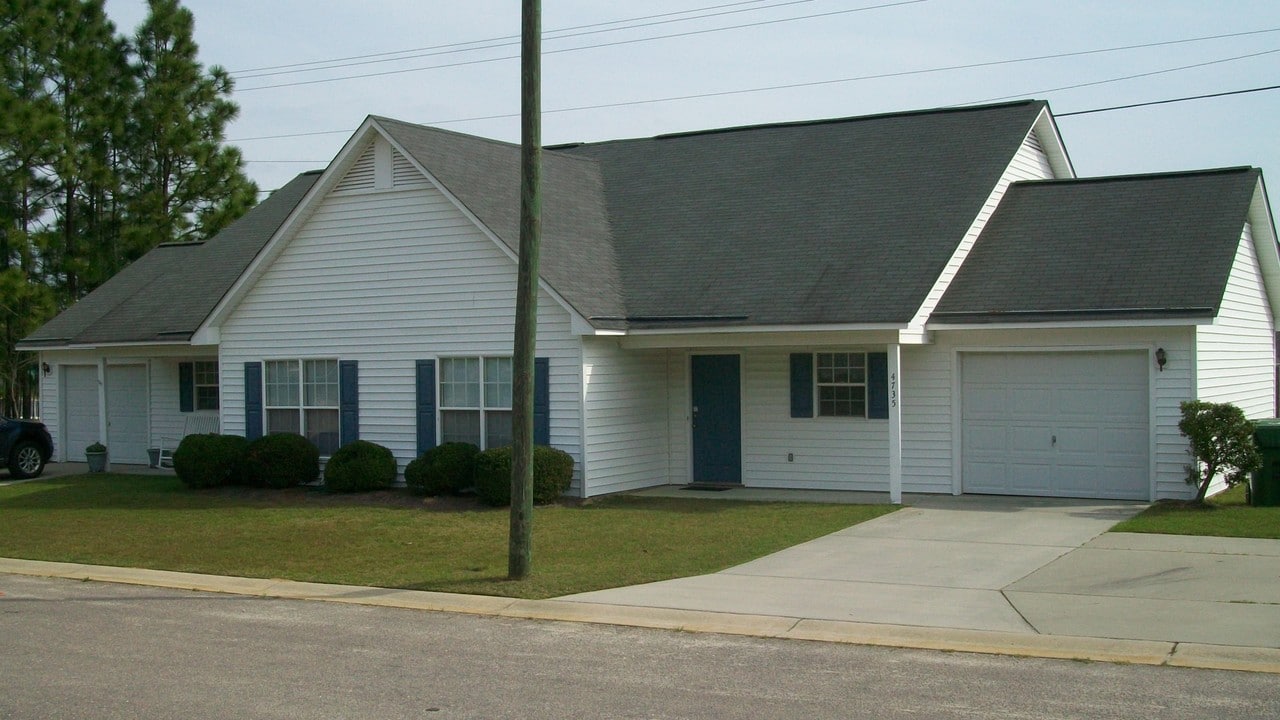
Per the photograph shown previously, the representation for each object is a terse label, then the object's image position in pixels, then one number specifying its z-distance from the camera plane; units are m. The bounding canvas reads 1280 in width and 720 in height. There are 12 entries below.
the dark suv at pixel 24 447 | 24.34
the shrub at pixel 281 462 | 20.89
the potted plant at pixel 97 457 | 25.27
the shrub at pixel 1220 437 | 16.28
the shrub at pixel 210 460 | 21.14
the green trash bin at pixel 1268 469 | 16.61
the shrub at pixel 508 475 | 18.19
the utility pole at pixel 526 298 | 12.55
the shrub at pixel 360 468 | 20.09
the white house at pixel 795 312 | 17.98
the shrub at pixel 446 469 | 19.06
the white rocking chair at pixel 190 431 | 25.44
